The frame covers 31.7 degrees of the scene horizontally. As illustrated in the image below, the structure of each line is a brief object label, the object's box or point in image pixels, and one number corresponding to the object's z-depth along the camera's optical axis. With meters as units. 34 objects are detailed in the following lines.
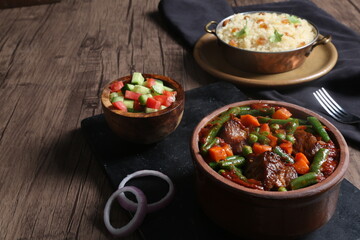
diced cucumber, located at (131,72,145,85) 0.85
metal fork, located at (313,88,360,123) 0.90
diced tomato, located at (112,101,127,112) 0.81
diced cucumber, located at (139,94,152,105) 0.81
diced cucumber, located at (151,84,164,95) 0.84
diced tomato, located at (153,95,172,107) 0.82
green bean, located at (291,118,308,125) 0.75
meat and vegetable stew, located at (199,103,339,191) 0.67
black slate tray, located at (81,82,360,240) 0.72
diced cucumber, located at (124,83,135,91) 0.84
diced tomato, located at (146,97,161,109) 0.81
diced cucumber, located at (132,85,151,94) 0.84
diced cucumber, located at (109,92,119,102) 0.83
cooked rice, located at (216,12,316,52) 1.00
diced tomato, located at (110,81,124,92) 0.85
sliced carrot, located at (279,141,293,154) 0.71
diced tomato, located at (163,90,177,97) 0.84
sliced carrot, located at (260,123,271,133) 0.73
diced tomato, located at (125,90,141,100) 0.83
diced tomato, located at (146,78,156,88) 0.85
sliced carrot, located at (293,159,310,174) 0.68
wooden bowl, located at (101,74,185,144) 0.80
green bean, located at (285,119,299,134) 0.73
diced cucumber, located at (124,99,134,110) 0.82
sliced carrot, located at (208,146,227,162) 0.70
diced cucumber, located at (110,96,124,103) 0.82
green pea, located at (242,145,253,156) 0.71
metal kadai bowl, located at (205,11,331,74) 0.97
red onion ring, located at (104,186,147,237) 0.72
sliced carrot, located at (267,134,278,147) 0.72
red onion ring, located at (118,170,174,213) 0.74
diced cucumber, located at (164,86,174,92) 0.86
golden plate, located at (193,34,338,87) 0.98
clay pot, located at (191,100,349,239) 0.65
